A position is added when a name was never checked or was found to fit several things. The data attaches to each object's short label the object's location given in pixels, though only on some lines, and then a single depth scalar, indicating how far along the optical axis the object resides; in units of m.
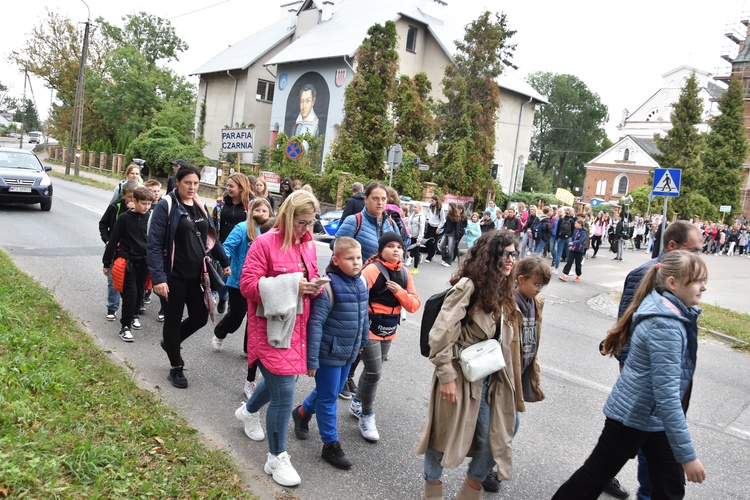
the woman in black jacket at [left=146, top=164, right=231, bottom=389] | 4.95
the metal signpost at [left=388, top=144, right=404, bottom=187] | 19.47
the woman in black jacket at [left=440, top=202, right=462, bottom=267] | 15.29
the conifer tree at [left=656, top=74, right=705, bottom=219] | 40.63
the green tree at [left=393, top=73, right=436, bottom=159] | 26.66
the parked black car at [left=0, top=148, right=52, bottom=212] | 16.03
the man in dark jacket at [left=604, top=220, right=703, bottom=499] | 4.03
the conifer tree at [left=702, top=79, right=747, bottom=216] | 47.38
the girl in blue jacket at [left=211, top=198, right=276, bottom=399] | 5.89
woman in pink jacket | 3.60
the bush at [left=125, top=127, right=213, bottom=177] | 36.81
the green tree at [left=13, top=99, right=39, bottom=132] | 110.80
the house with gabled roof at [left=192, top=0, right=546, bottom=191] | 33.78
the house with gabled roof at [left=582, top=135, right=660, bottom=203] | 64.75
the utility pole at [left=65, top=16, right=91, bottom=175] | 33.62
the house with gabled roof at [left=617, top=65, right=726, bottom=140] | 70.12
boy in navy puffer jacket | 3.82
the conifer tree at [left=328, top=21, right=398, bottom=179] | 26.38
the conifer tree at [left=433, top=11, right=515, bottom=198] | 29.00
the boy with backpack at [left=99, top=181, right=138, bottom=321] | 6.90
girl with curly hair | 3.25
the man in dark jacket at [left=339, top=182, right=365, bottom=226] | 9.30
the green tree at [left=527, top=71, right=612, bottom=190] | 82.31
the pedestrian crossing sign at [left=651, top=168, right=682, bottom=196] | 12.53
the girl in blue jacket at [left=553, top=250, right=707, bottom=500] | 2.89
